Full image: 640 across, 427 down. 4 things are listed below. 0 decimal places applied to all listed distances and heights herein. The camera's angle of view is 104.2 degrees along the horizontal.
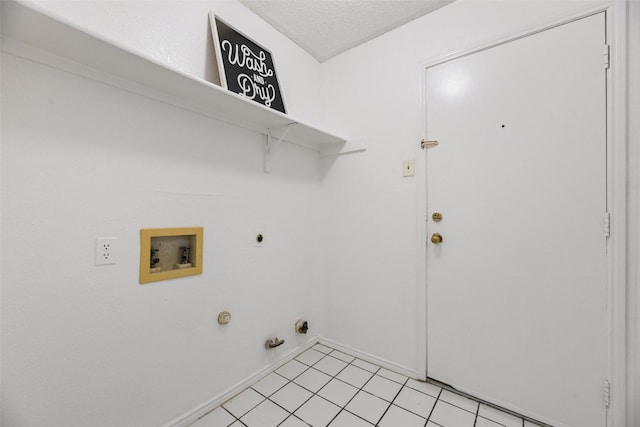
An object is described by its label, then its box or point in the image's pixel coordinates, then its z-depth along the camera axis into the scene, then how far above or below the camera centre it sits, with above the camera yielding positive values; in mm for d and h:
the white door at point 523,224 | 1200 -37
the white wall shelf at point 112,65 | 802 +600
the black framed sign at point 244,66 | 1413 +929
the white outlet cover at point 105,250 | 1052 -161
